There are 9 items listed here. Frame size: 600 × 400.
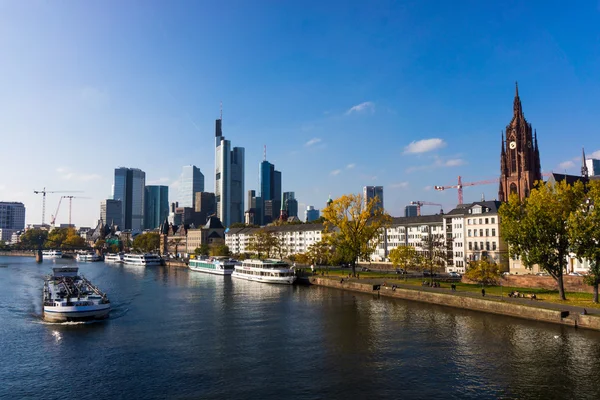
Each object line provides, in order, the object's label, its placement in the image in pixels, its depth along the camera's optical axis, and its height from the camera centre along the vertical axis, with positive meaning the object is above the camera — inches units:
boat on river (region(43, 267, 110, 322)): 2679.6 -391.1
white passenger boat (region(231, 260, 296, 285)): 4817.9 -351.5
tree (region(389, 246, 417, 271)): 4136.3 -149.2
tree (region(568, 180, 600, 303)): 2556.6 +25.9
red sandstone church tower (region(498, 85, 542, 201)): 6737.2 +1261.8
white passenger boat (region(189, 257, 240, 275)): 6373.0 -364.1
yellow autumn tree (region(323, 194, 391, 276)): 4308.6 +187.2
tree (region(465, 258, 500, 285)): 3316.9 -247.6
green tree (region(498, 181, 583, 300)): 2758.4 +68.0
